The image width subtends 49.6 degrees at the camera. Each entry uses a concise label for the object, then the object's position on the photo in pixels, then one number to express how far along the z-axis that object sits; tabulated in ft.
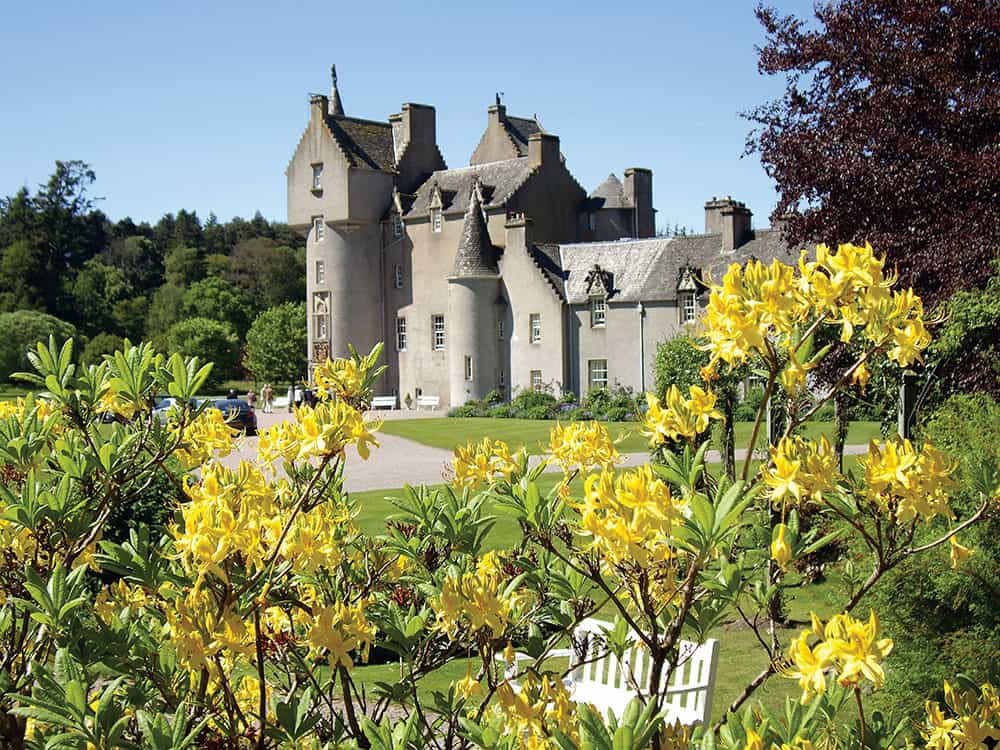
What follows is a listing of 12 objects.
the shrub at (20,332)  216.74
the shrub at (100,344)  227.92
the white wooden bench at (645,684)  21.91
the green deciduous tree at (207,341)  236.43
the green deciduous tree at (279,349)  224.94
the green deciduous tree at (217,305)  271.08
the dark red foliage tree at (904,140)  42.14
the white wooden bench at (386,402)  167.12
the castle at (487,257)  142.51
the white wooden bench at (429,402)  163.12
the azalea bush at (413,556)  8.43
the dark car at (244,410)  106.70
